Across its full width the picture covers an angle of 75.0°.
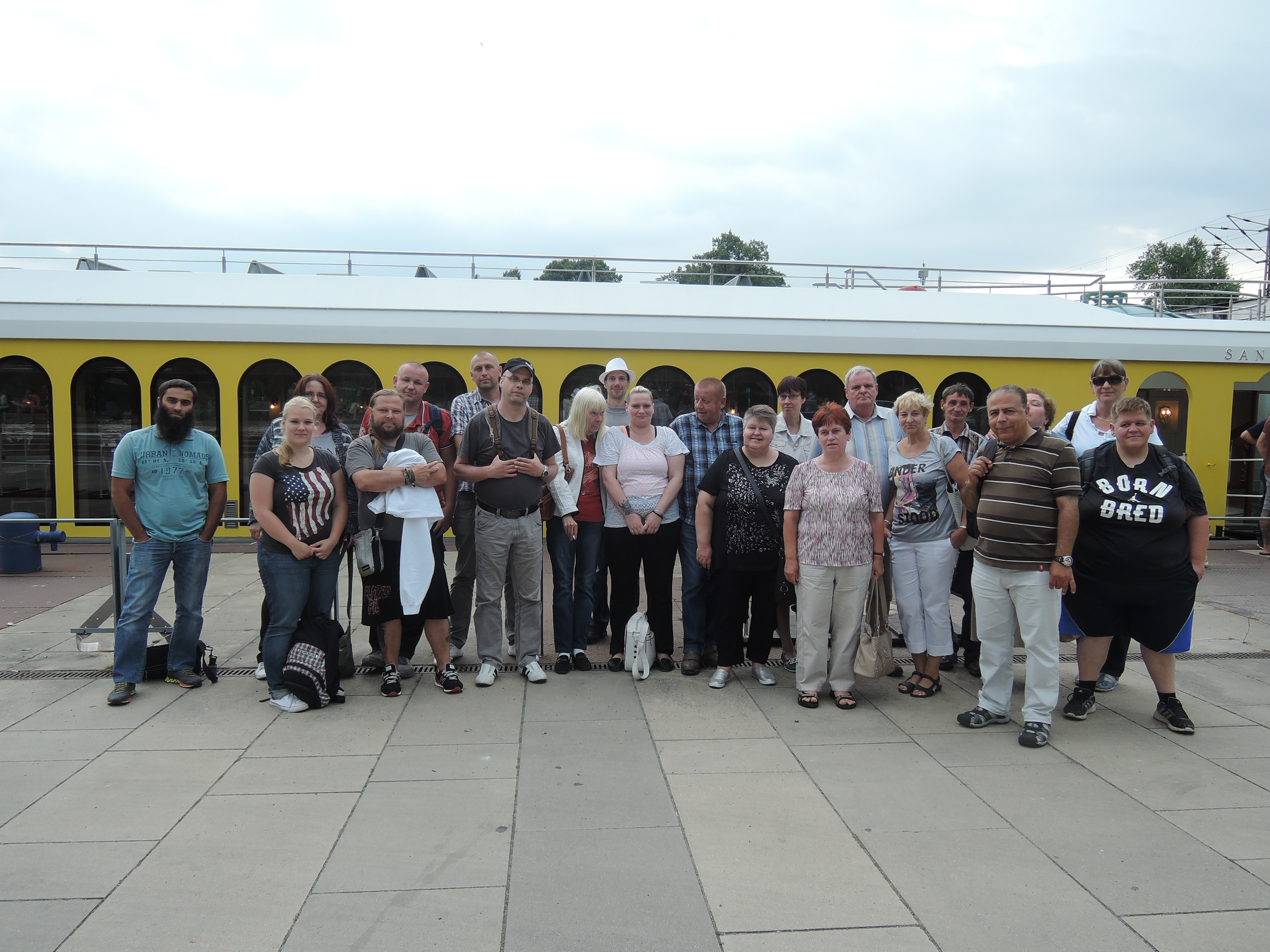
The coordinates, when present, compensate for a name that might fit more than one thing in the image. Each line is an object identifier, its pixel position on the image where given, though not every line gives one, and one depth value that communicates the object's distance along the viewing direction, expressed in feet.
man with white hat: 19.74
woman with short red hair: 15.90
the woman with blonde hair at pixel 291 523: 15.70
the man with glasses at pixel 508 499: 17.08
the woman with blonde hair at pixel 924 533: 16.57
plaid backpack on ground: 15.65
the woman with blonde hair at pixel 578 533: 18.49
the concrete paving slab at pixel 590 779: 11.60
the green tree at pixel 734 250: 190.08
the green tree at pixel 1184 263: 195.93
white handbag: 17.78
